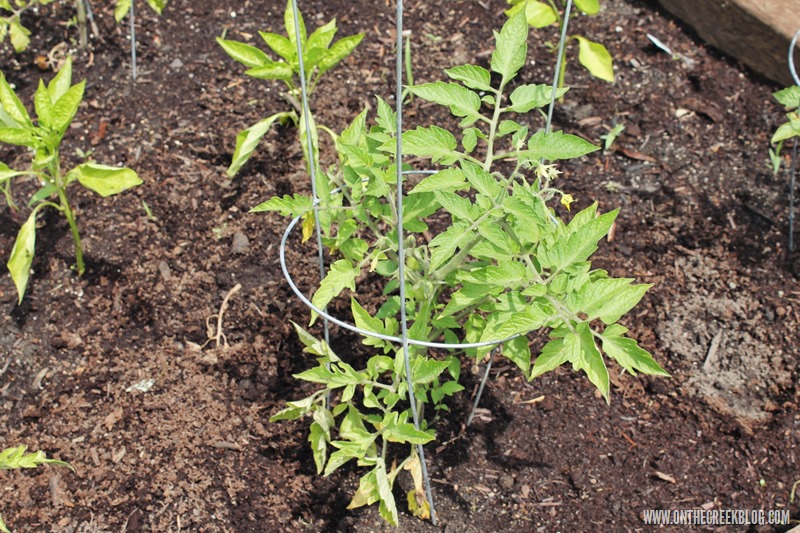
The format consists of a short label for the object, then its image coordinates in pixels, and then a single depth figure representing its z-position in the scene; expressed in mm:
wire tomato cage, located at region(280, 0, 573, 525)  1479
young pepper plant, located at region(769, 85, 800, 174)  2312
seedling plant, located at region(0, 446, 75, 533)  1734
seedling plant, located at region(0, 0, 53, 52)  3053
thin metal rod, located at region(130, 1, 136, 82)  3111
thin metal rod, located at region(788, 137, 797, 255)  2748
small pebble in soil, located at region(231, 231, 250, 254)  2838
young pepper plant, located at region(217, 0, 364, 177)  2596
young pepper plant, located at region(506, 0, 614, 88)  2832
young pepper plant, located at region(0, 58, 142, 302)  2383
